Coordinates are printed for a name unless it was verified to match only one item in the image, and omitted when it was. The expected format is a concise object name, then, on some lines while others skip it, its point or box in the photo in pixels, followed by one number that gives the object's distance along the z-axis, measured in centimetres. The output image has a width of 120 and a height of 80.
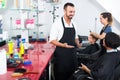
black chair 358
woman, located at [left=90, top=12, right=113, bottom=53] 369
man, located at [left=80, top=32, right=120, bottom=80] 242
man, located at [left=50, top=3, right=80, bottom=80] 321
